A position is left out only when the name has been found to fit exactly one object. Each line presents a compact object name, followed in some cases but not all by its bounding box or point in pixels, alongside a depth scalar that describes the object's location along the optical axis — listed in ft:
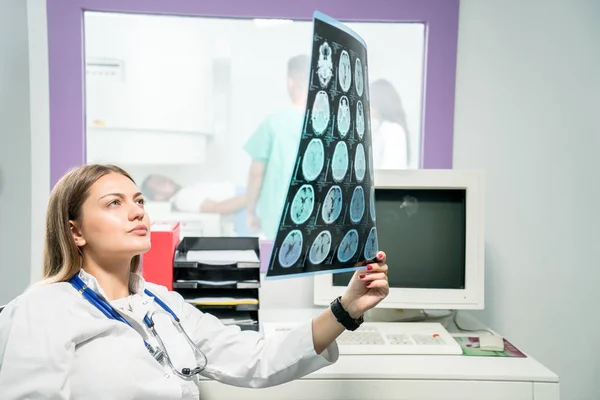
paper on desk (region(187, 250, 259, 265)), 5.41
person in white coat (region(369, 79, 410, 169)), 6.97
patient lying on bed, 6.86
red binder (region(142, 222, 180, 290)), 5.33
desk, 4.63
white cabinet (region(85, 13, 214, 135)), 6.61
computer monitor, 5.57
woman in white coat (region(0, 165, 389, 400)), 3.26
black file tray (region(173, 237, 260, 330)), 5.36
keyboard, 5.11
